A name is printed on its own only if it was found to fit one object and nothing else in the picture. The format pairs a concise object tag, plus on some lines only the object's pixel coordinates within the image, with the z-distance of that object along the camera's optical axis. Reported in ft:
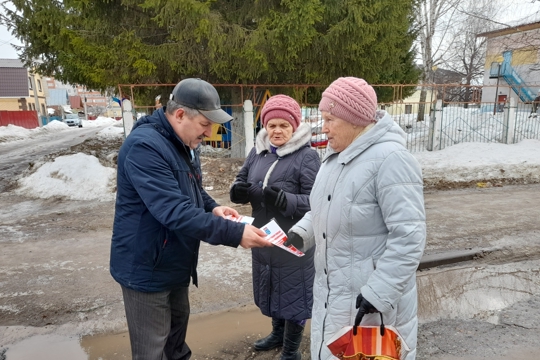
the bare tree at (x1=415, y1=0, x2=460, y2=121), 64.23
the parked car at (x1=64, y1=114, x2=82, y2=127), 145.59
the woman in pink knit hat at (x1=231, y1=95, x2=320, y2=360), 9.00
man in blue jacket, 6.57
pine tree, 26.18
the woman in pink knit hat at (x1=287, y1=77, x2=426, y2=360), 5.81
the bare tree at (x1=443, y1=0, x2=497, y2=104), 81.51
